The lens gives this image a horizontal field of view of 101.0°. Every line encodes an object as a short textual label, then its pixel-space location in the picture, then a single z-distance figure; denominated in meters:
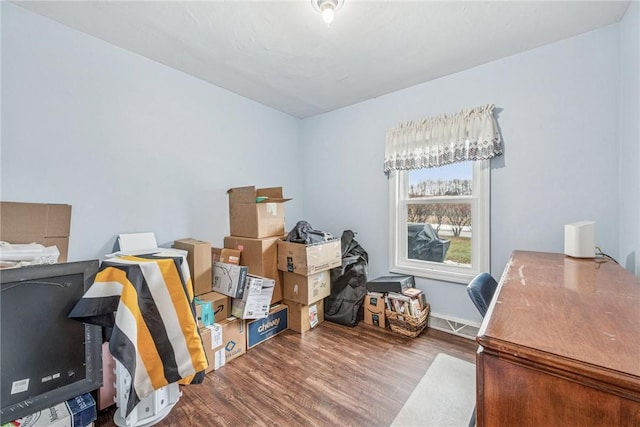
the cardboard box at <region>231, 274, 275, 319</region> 2.20
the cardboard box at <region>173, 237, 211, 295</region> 2.13
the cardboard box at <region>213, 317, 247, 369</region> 2.05
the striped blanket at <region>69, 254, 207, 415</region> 1.27
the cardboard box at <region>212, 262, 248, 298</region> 2.21
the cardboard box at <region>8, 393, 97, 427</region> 1.27
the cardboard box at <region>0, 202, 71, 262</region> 1.47
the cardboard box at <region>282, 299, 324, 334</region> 2.60
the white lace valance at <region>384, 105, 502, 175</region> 2.23
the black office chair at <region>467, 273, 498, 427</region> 1.36
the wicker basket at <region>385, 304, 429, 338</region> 2.42
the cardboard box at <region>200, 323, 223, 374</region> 1.96
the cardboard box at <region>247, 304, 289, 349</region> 2.33
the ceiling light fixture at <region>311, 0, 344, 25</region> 1.52
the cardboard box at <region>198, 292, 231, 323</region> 2.12
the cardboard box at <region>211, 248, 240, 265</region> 2.52
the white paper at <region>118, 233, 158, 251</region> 1.94
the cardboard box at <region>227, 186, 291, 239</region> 2.57
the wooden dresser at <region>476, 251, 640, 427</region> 0.56
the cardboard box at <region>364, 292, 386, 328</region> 2.66
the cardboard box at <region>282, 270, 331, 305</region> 2.56
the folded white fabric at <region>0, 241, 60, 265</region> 1.28
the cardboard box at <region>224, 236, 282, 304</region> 2.50
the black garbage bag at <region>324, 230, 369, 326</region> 2.75
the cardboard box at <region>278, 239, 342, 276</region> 2.46
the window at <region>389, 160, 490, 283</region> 2.42
